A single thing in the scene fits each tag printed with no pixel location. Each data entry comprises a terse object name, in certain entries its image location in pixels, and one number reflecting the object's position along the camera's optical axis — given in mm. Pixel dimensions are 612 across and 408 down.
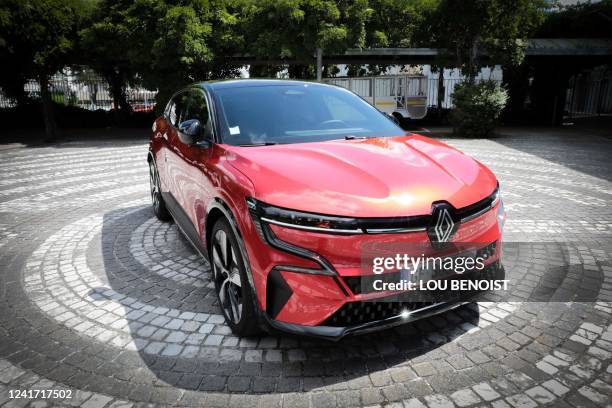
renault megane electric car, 2348
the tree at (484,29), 16547
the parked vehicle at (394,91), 19875
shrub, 15273
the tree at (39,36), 14422
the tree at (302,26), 16141
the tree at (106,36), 15602
